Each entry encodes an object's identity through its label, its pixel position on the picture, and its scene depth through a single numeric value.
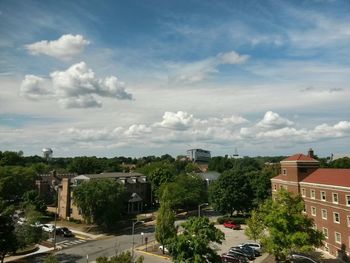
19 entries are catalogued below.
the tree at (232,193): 73.88
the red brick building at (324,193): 47.81
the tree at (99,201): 63.88
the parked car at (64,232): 63.09
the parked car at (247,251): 47.30
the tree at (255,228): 44.84
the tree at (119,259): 27.30
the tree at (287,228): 39.53
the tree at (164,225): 48.59
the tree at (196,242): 32.94
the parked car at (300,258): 45.56
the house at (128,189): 78.19
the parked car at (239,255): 45.64
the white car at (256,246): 49.99
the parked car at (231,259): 44.72
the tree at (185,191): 79.19
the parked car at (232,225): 67.00
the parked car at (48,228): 64.69
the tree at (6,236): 42.16
